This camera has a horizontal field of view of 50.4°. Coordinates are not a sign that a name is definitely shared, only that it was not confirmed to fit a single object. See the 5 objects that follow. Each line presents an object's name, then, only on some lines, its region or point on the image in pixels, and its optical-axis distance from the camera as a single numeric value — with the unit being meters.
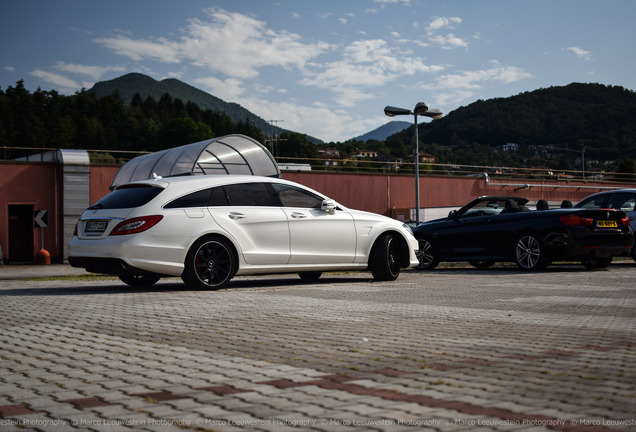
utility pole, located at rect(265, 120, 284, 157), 98.38
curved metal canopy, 25.97
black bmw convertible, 12.80
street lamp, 24.25
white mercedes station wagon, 8.84
